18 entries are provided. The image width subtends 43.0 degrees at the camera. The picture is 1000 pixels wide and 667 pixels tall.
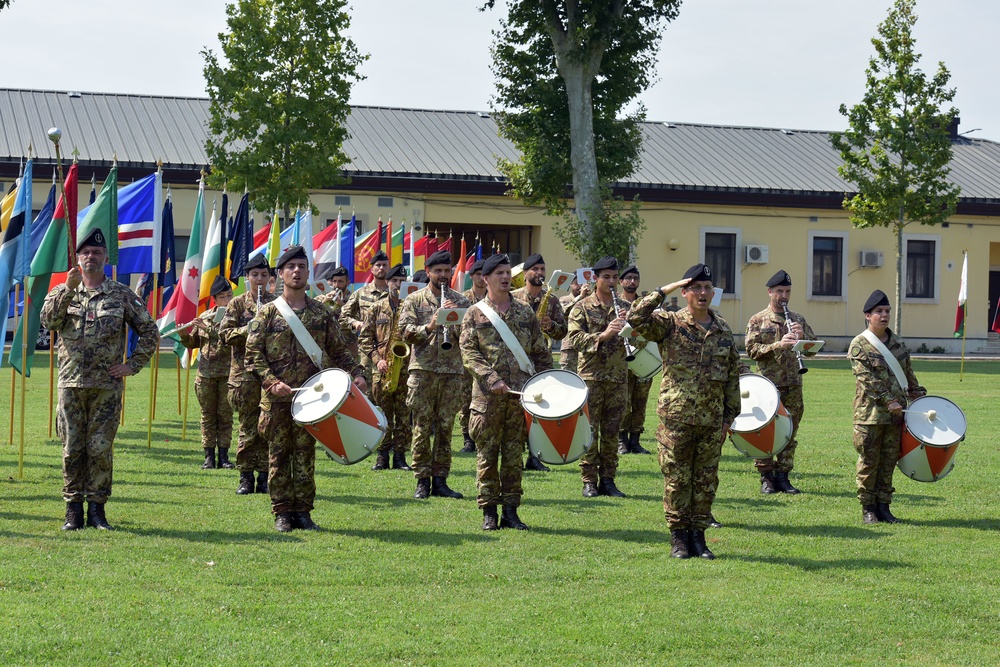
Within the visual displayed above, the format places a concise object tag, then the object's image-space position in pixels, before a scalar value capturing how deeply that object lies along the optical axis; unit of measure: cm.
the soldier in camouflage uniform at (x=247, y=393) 1128
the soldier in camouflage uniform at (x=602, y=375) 1134
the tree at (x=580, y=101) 3123
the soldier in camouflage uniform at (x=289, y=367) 935
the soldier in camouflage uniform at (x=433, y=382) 1135
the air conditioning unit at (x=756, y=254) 4238
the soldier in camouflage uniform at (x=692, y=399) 849
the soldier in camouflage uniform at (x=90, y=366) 919
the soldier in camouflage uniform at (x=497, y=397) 957
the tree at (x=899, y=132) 3584
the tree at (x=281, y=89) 3108
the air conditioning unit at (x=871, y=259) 4344
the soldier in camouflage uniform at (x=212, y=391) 1291
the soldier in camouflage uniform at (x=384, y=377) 1329
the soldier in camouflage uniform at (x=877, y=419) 1031
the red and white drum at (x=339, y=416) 897
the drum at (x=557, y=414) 915
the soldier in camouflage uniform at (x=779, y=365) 1173
